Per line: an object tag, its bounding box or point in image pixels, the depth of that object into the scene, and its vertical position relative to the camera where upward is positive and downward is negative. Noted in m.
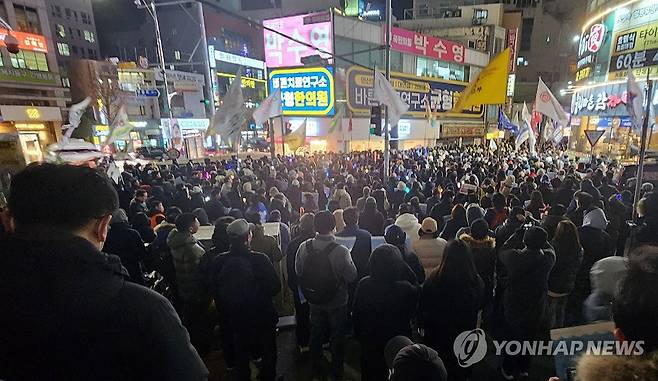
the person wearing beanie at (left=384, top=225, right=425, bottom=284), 3.89 -1.55
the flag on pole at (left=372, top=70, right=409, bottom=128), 10.40 +0.67
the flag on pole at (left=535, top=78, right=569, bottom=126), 12.80 +0.31
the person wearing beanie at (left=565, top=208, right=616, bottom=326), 4.84 -1.98
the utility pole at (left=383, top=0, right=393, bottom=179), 10.53 +1.67
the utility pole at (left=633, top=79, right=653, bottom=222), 6.41 -0.50
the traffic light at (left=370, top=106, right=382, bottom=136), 11.49 -0.01
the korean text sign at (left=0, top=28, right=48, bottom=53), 28.86 +7.73
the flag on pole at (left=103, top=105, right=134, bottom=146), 13.37 +0.08
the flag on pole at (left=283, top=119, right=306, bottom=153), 15.94 -0.72
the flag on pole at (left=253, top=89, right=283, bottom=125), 13.18 +0.60
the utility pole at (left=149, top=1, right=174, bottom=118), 18.84 +5.15
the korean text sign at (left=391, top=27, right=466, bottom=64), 31.03 +7.08
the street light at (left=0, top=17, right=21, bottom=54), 8.70 +2.26
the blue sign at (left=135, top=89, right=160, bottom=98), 42.07 +4.24
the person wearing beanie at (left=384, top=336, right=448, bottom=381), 1.89 -1.37
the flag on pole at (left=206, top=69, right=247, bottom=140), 11.27 +0.30
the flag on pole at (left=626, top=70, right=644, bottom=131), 7.75 +0.18
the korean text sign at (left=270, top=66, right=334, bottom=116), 26.31 +2.59
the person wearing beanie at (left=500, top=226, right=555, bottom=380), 3.67 -1.85
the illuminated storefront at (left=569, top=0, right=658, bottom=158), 19.80 +2.91
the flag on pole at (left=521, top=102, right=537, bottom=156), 14.41 -0.58
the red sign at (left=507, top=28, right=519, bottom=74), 46.36 +10.07
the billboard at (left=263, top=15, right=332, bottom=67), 26.23 +6.56
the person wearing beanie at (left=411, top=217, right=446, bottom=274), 4.59 -1.72
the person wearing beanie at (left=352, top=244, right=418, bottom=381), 3.24 -1.73
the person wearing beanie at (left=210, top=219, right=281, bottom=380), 3.58 -1.76
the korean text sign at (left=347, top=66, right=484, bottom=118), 27.88 +2.53
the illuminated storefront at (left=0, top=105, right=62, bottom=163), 24.87 +0.66
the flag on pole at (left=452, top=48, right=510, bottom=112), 10.77 +0.95
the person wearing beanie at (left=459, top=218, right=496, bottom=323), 4.31 -1.66
